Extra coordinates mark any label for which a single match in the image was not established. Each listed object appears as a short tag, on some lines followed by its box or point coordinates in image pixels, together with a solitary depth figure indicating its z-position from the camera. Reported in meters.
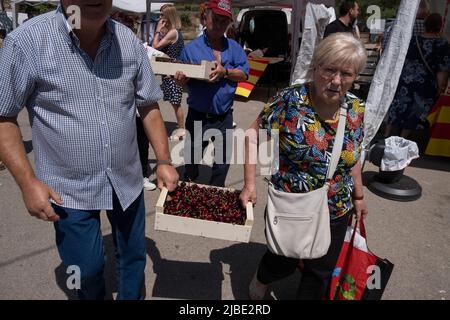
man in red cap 3.33
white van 11.94
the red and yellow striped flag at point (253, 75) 8.88
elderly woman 1.91
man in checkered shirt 1.59
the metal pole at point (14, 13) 14.29
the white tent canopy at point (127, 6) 14.39
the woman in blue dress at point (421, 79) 5.18
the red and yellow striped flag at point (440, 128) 5.41
